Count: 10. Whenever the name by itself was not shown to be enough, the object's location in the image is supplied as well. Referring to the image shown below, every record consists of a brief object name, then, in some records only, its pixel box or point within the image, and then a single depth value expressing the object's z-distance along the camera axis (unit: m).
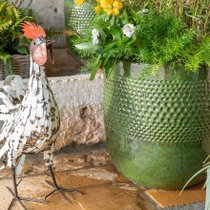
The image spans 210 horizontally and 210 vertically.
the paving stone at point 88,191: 2.58
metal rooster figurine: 2.47
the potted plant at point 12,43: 2.89
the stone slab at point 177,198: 2.57
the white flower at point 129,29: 2.45
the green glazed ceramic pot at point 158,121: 2.49
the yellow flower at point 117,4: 2.49
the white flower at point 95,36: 2.49
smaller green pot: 2.99
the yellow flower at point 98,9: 2.57
